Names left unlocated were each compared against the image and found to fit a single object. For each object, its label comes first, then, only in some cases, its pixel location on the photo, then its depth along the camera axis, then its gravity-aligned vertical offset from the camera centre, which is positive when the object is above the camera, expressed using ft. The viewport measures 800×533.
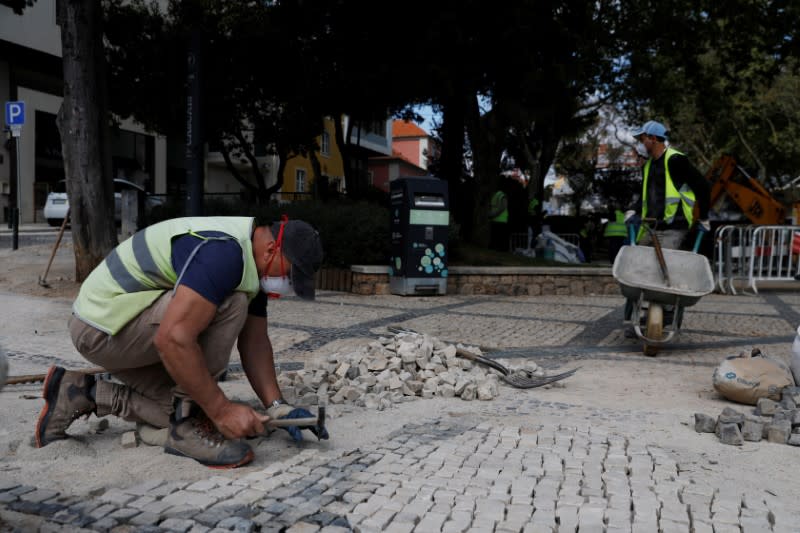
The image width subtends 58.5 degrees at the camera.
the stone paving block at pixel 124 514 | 7.90 -3.37
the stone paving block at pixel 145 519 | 7.79 -3.36
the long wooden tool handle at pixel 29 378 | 12.47 -3.00
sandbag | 14.74 -3.07
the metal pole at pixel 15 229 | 44.78 -1.28
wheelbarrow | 20.61 -1.56
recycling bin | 33.35 -0.65
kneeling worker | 9.09 -1.38
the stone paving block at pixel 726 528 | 8.09 -3.39
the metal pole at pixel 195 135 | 19.17 +2.21
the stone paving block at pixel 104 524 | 7.73 -3.40
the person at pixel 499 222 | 49.80 +0.10
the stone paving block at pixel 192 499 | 8.37 -3.38
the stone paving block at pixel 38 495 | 8.38 -3.39
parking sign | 43.29 +5.78
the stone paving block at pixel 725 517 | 8.32 -3.37
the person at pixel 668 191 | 21.58 +1.16
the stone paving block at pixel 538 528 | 8.00 -3.41
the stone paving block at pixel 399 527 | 7.96 -3.44
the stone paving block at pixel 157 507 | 8.10 -3.37
